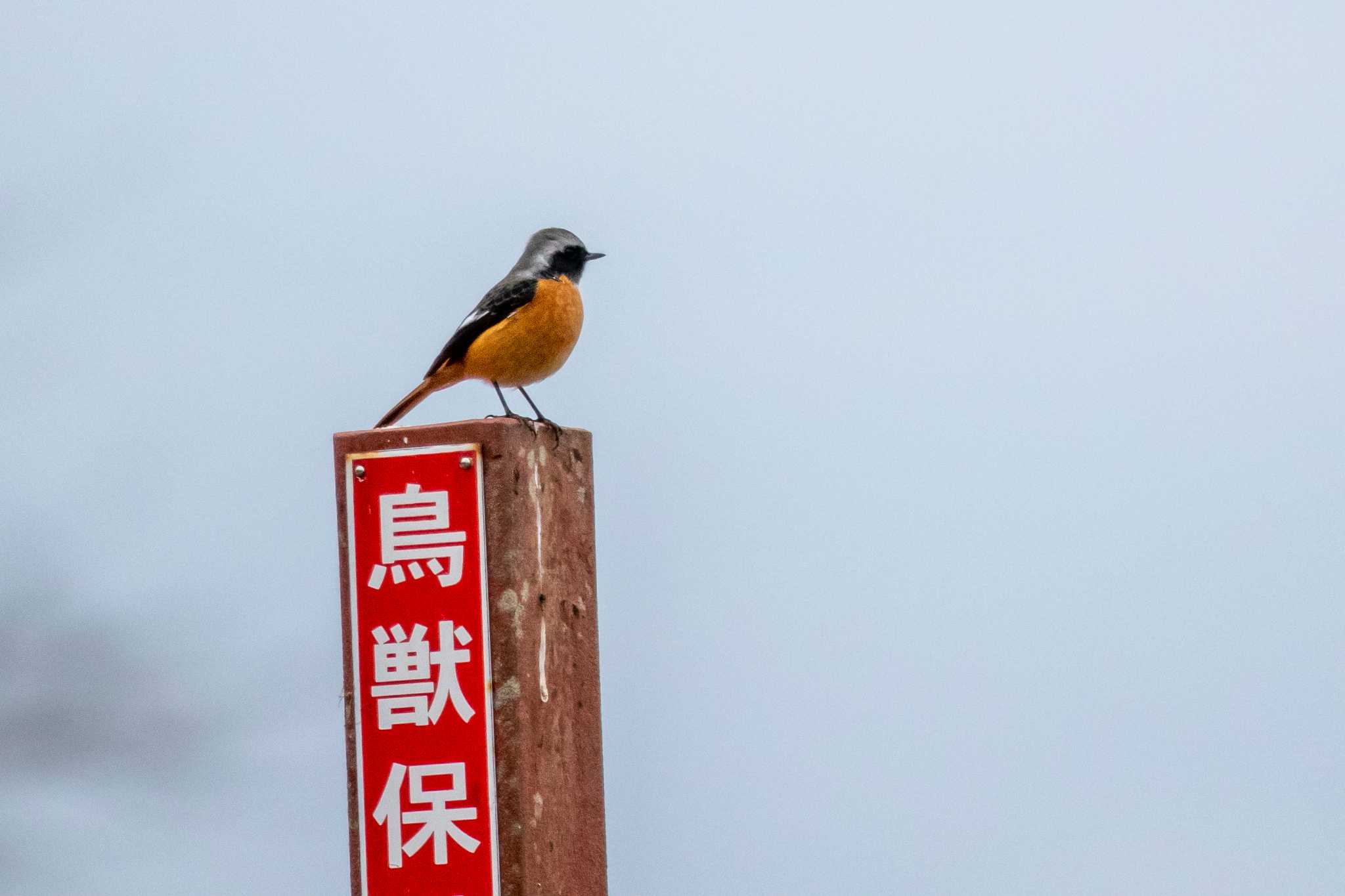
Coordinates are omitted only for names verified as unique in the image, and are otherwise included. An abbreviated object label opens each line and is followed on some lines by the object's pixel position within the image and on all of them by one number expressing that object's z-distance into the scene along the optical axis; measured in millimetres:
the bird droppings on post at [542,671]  9578
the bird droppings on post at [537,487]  9672
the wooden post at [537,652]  9375
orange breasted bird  11344
